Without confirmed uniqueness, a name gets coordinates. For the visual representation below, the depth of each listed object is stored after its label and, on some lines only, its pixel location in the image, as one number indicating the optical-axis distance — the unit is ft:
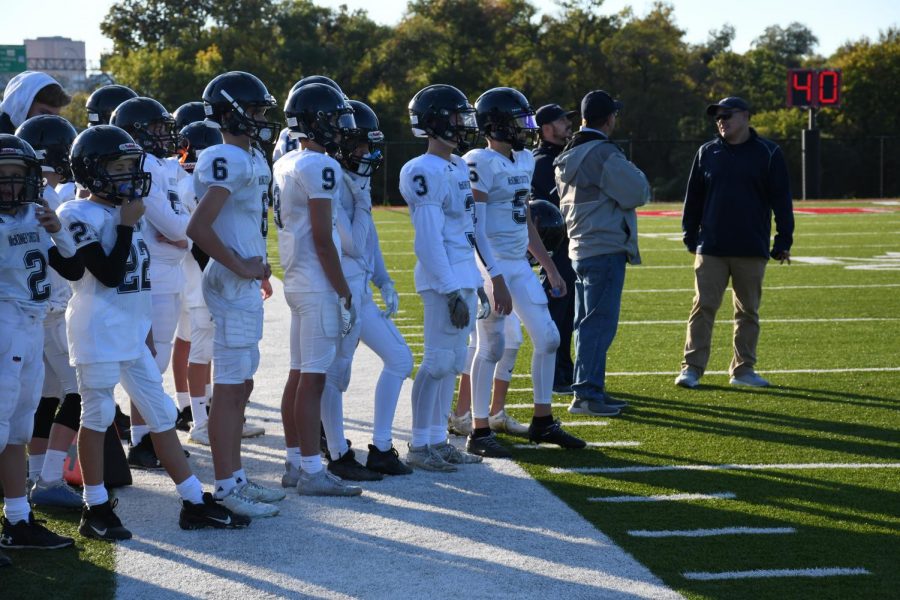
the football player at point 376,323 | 37.52
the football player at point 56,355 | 34.47
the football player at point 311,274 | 35.01
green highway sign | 271.28
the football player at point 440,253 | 37.65
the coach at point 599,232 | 47.42
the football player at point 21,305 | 29.14
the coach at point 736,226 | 52.90
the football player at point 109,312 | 30.60
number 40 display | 207.00
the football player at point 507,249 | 41.50
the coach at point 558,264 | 53.47
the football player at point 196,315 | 43.21
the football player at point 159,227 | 39.27
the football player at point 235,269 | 32.89
